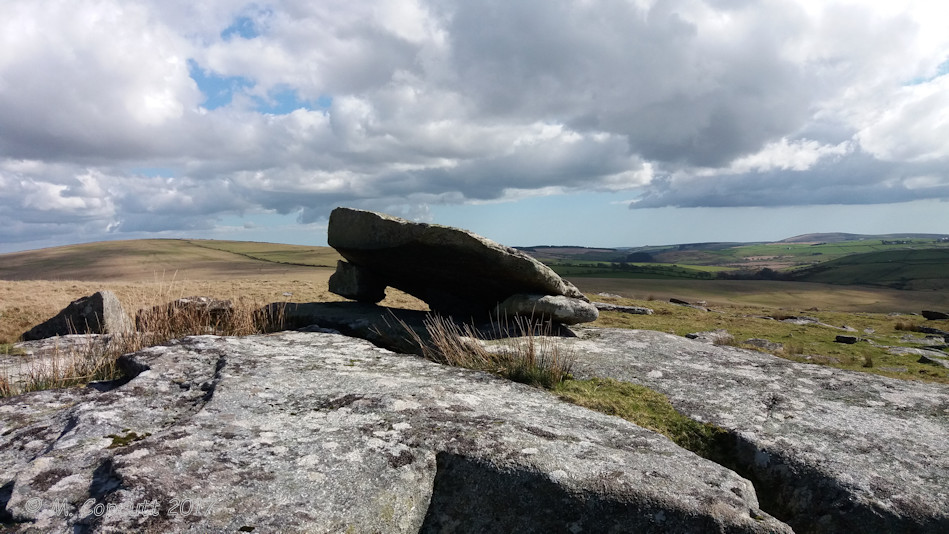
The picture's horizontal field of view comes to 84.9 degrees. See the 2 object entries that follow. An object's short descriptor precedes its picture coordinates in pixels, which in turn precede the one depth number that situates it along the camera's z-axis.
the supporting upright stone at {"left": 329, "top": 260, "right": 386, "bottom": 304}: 13.47
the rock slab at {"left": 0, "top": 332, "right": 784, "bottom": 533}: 3.45
